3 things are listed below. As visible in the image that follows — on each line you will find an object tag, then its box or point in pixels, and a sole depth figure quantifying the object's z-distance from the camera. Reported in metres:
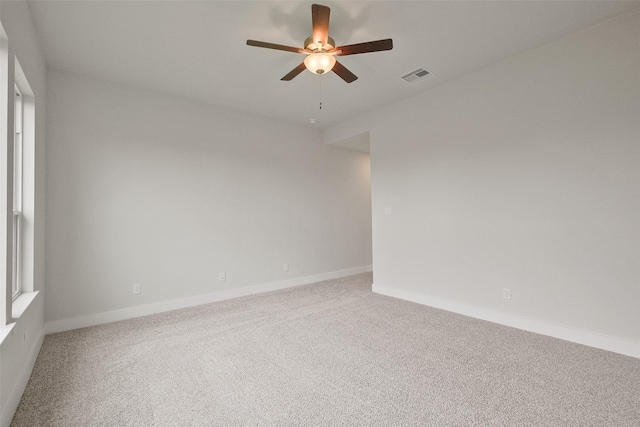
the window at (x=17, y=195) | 2.21
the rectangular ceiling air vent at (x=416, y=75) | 3.21
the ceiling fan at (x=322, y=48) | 2.01
